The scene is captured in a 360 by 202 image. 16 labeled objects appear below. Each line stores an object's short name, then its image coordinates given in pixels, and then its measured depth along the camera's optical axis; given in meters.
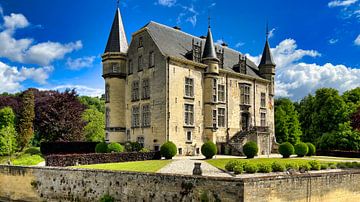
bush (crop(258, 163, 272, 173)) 22.28
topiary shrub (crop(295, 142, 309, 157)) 36.91
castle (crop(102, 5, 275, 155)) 33.25
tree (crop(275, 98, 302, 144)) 55.28
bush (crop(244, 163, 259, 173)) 21.78
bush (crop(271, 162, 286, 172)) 22.94
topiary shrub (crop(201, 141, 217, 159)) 30.23
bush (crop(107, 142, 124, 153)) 31.50
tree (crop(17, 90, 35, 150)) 46.47
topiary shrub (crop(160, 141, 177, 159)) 29.73
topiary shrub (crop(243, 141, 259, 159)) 32.03
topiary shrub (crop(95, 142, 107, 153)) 32.56
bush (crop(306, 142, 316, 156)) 39.25
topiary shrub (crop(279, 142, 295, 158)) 35.04
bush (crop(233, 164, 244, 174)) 21.49
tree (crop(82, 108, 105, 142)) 53.34
